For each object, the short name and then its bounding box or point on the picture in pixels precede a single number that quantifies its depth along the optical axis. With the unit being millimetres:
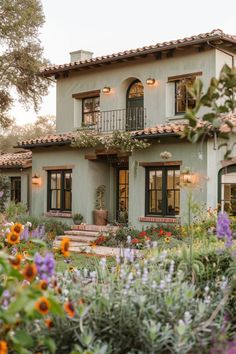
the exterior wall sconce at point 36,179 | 20328
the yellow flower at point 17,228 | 4223
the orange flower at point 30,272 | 3031
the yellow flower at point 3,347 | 2820
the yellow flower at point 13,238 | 4028
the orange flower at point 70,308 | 3090
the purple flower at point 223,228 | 4449
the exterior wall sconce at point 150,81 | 17475
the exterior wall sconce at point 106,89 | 18766
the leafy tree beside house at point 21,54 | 23812
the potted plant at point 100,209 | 18344
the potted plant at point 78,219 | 18250
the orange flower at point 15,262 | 3312
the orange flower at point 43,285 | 3057
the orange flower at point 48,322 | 3199
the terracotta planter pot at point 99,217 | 18328
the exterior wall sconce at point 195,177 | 15024
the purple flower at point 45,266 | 3209
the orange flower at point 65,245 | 3561
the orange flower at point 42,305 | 2861
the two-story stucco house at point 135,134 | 16156
